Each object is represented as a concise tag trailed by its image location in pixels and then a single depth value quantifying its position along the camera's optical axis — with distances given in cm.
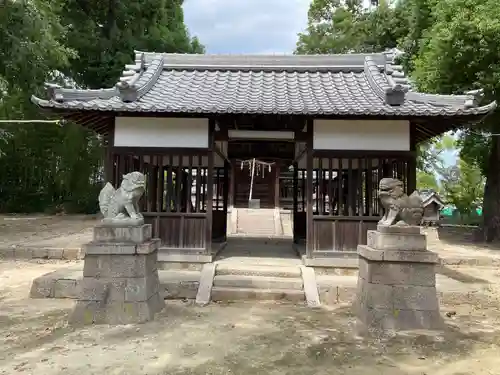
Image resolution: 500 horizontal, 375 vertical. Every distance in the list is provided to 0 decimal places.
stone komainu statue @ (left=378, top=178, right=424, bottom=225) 650
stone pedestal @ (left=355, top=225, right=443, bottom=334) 621
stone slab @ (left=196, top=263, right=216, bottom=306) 754
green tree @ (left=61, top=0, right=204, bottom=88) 2134
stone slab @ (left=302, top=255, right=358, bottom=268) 900
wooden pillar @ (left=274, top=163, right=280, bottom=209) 2384
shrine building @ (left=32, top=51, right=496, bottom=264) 855
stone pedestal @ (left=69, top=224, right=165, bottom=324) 633
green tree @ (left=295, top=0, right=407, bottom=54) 2266
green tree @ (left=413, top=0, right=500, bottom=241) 1277
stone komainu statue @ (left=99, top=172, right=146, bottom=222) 660
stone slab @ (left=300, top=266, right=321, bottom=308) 746
